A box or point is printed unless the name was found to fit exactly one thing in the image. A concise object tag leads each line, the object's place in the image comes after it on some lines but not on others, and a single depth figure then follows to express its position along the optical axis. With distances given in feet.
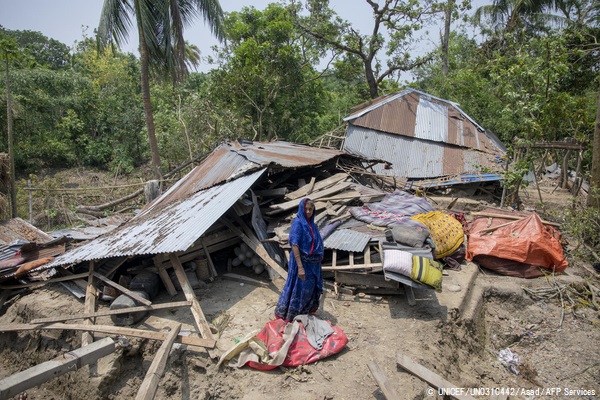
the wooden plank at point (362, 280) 17.94
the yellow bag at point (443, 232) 21.66
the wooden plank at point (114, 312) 15.80
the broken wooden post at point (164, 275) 18.54
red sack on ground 13.03
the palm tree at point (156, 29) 36.47
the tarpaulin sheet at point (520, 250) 21.15
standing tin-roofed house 44.88
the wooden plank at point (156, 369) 10.30
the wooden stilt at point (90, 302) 14.97
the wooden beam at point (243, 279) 19.60
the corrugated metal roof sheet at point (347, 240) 19.16
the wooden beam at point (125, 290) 16.31
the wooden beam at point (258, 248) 19.08
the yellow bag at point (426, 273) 16.11
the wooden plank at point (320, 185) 24.47
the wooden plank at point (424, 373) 12.05
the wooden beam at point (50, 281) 19.27
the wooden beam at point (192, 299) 14.53
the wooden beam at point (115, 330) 13.61
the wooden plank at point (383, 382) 11.27
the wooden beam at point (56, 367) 10.85
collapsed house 16.30
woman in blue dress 14.53
